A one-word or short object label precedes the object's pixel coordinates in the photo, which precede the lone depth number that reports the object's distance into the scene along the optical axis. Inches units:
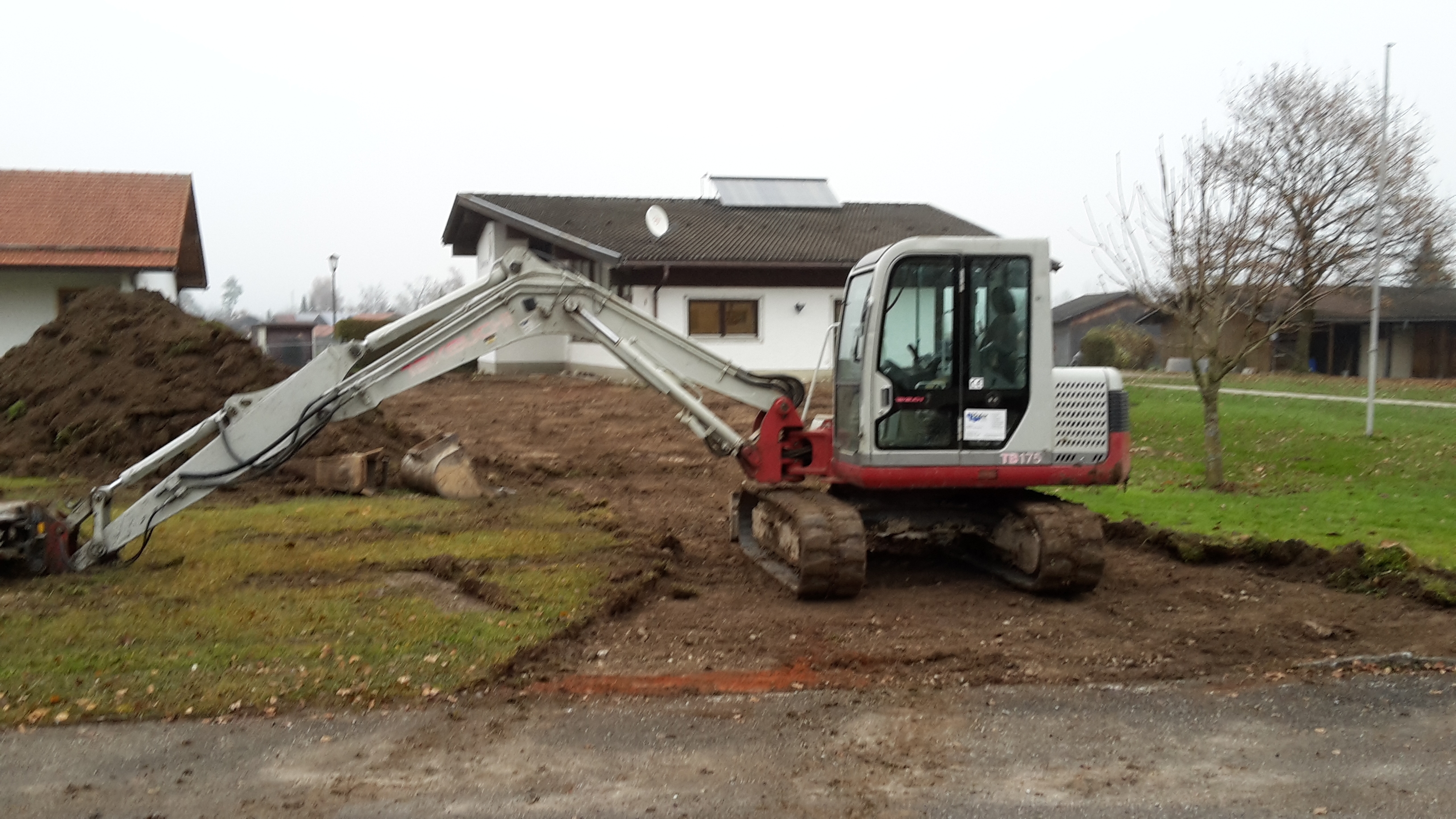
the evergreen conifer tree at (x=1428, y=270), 1574.8
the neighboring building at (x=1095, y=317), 2583.7
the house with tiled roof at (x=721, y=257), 1168.2
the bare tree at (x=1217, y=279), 625.6
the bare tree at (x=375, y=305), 4630.9
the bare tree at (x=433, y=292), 3056.1
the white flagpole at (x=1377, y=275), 767.7
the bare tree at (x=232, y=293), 6747.1
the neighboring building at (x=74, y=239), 1080.8
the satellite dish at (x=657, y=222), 1192.2
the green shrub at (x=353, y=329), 1578.5
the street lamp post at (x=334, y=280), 1752.0
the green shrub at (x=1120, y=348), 1820.9
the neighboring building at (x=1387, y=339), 1807.3
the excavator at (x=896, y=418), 368.5
